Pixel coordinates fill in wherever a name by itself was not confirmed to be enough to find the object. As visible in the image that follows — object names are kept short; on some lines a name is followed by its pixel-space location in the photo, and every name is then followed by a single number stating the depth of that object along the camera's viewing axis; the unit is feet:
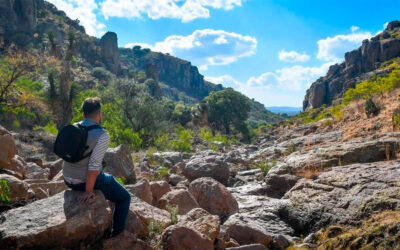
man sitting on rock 12.70
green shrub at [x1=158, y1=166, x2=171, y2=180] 32.77
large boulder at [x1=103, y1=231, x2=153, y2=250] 12.78
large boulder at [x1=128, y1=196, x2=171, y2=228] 15.16
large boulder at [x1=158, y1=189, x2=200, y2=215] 20.15
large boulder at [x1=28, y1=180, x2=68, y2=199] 17.38
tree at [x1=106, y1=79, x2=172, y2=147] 89.04
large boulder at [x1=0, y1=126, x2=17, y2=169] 17.24
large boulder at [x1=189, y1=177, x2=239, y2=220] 23.00
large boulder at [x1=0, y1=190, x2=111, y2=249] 11.39
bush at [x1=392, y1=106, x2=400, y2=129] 33.67
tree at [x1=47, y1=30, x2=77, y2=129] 87.70
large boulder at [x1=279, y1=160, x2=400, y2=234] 18.99
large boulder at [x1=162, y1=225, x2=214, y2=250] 13.66
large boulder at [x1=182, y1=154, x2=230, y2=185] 33.88
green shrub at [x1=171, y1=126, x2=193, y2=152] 71.05
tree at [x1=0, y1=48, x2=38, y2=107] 73.10
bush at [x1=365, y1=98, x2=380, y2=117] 48.23
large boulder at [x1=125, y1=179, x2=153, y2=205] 19.34
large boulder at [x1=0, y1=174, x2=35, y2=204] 14.29
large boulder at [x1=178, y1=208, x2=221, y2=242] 15.16
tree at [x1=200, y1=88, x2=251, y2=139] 181.98
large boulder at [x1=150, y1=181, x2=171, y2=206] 22.75
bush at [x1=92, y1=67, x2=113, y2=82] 205.77
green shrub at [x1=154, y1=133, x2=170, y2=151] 76.67
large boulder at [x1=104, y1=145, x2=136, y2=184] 25.66
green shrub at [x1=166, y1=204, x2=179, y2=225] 16.31
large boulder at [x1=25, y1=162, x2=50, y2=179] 23.29
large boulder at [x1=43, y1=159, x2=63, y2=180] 28.19
